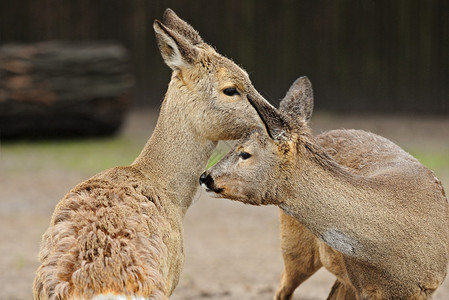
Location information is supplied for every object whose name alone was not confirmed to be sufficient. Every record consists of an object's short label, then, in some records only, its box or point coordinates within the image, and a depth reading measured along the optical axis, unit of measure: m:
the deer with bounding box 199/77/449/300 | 9.45
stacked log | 28.56
